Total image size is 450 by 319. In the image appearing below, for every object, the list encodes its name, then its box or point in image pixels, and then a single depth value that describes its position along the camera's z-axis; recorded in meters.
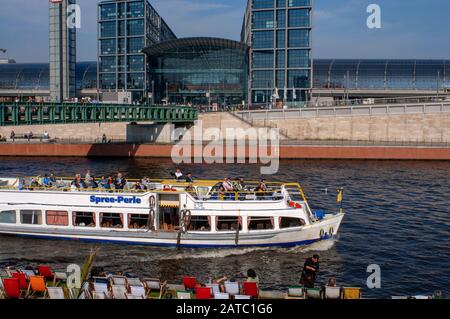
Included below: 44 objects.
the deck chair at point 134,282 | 16.36
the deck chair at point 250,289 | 15.92
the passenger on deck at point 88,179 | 28.44
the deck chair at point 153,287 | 16.25
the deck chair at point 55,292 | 15.55
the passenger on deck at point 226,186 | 27.04
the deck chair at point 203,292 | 15.05
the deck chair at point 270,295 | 15.61
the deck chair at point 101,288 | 15.52
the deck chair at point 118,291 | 15.84
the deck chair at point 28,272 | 17.26
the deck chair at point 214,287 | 15.41
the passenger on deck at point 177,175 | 29.46
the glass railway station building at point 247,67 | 103.12
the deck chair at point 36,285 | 16.45
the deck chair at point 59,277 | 17.61
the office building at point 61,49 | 86.12
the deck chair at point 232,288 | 15.87
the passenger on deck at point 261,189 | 26.54
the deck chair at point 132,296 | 15.57
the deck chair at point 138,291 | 15.77
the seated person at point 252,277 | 16.53
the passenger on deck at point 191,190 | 26.40
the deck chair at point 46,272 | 17.67
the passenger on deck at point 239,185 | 27.34
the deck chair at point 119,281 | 16.38
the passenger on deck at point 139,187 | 26.93
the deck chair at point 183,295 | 14.82
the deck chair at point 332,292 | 15.31
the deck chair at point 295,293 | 15.06
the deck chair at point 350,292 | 15.50
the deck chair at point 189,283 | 16.42
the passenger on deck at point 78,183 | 27.39
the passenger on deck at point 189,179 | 28.27
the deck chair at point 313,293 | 15.37
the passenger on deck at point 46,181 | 28.74
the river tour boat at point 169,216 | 25.47
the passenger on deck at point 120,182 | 27.36
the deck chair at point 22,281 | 16.59
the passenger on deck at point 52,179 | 28.80
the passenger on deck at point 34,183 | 28.46
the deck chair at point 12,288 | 16.03
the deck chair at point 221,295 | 14.79
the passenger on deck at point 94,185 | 27.69
